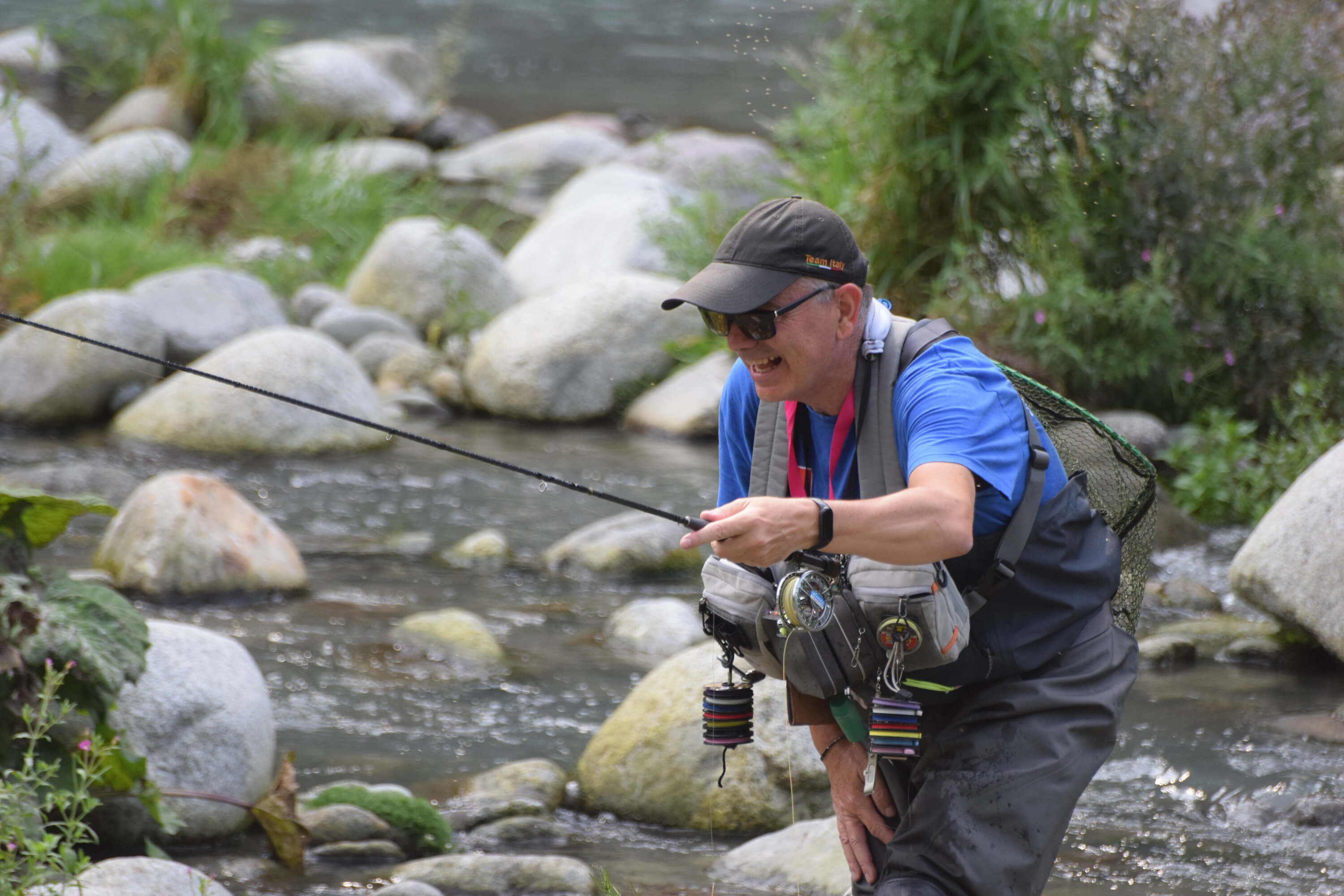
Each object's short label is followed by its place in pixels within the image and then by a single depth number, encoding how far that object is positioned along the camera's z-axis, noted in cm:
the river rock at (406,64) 3959
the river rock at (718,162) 2214
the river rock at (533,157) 3441
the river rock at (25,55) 3731
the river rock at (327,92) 3125
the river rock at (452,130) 3844
